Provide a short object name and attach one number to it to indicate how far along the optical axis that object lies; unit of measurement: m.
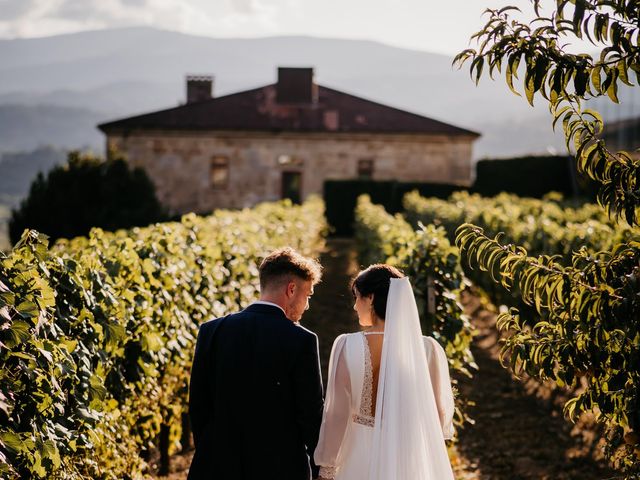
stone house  41.19
